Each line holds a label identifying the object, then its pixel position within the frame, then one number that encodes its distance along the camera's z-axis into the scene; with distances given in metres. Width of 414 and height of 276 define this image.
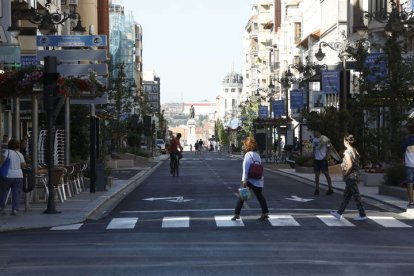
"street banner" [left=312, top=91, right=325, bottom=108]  65.19
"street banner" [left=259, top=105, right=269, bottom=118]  82.81
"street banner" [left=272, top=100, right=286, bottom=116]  67.62
